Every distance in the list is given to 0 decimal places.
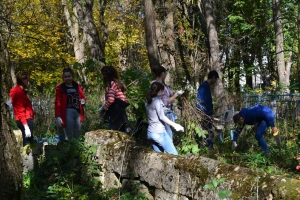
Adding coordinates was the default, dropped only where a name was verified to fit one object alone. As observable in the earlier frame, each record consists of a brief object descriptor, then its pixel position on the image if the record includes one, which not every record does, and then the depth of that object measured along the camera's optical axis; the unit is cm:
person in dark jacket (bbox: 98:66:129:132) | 775
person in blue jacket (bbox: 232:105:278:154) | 864
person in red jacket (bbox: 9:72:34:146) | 812
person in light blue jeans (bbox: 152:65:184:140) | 770
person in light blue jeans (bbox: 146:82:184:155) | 687
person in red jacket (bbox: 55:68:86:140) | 796
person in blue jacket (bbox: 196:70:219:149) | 832
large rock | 421
